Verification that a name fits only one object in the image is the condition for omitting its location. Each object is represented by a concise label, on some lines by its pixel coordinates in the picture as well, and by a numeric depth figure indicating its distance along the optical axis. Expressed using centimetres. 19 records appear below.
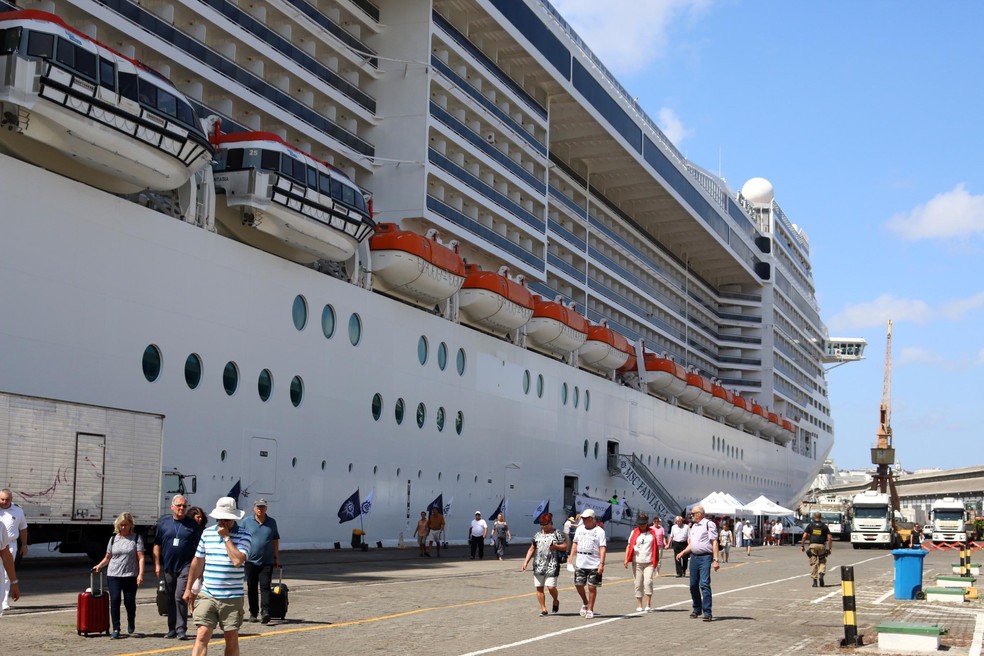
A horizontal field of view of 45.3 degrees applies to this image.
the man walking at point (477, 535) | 3005
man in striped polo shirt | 912
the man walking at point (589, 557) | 1565
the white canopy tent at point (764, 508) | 4891
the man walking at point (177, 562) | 1250
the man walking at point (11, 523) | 1273
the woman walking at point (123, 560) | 1270
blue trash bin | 1991
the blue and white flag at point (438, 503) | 3385
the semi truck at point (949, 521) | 5941
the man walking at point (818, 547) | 2333
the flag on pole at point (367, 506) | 3055
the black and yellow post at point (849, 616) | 1277
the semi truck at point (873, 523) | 5203
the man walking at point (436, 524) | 3017
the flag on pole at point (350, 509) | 2944
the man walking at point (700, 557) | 1562
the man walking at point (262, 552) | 1391
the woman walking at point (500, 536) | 3084
